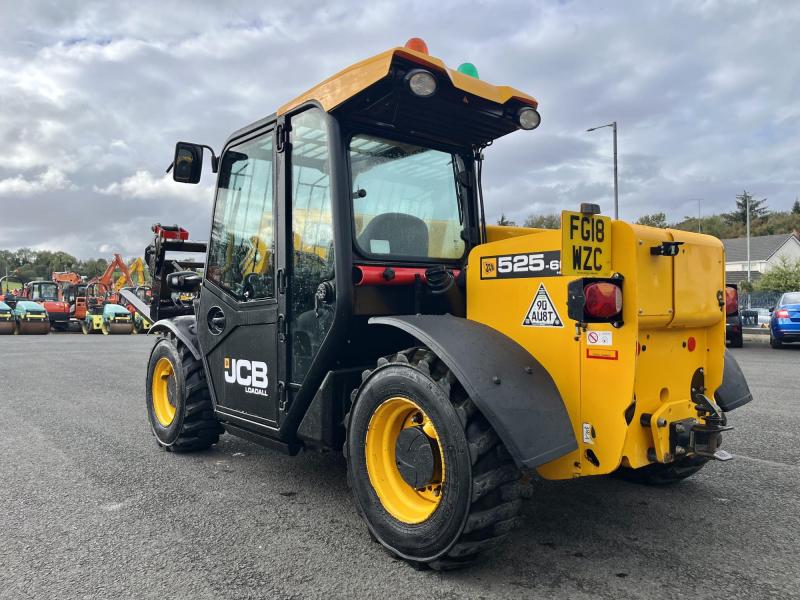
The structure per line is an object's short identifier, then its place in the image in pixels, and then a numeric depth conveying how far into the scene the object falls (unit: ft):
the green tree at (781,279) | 111.96
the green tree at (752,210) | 244.22
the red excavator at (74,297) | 89.45
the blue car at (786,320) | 46.83
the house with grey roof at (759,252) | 171.01
